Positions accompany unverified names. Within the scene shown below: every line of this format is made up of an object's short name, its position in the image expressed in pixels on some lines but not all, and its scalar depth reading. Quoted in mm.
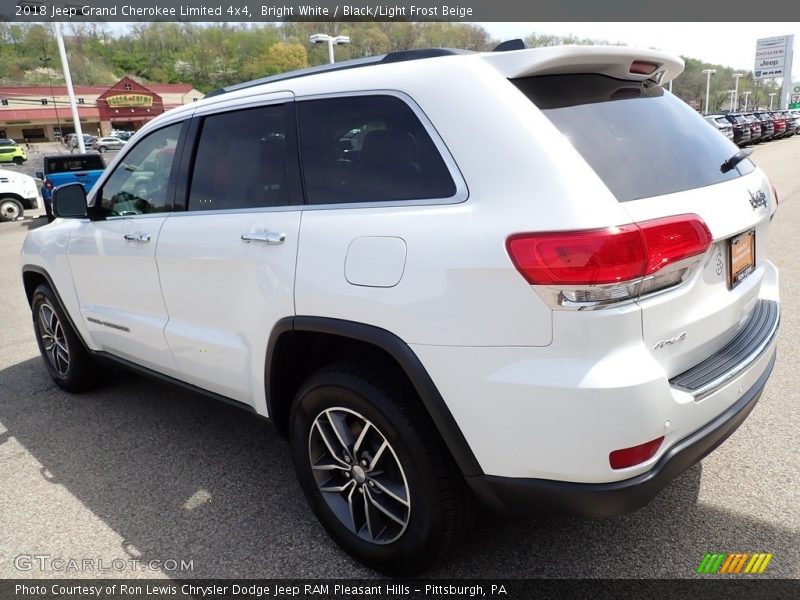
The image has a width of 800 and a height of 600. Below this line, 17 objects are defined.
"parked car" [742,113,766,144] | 31834
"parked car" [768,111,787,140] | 36938
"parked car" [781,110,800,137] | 40578
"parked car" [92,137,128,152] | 55269
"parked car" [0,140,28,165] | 45341
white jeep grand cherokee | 1850
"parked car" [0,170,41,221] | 15094
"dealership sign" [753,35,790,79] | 91062
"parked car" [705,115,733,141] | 27605
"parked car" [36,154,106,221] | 14320
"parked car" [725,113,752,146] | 29545
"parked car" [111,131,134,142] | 68062
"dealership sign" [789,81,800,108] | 115525
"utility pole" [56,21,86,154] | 20672
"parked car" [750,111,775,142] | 34219
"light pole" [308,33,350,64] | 19562
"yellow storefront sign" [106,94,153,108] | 80688
